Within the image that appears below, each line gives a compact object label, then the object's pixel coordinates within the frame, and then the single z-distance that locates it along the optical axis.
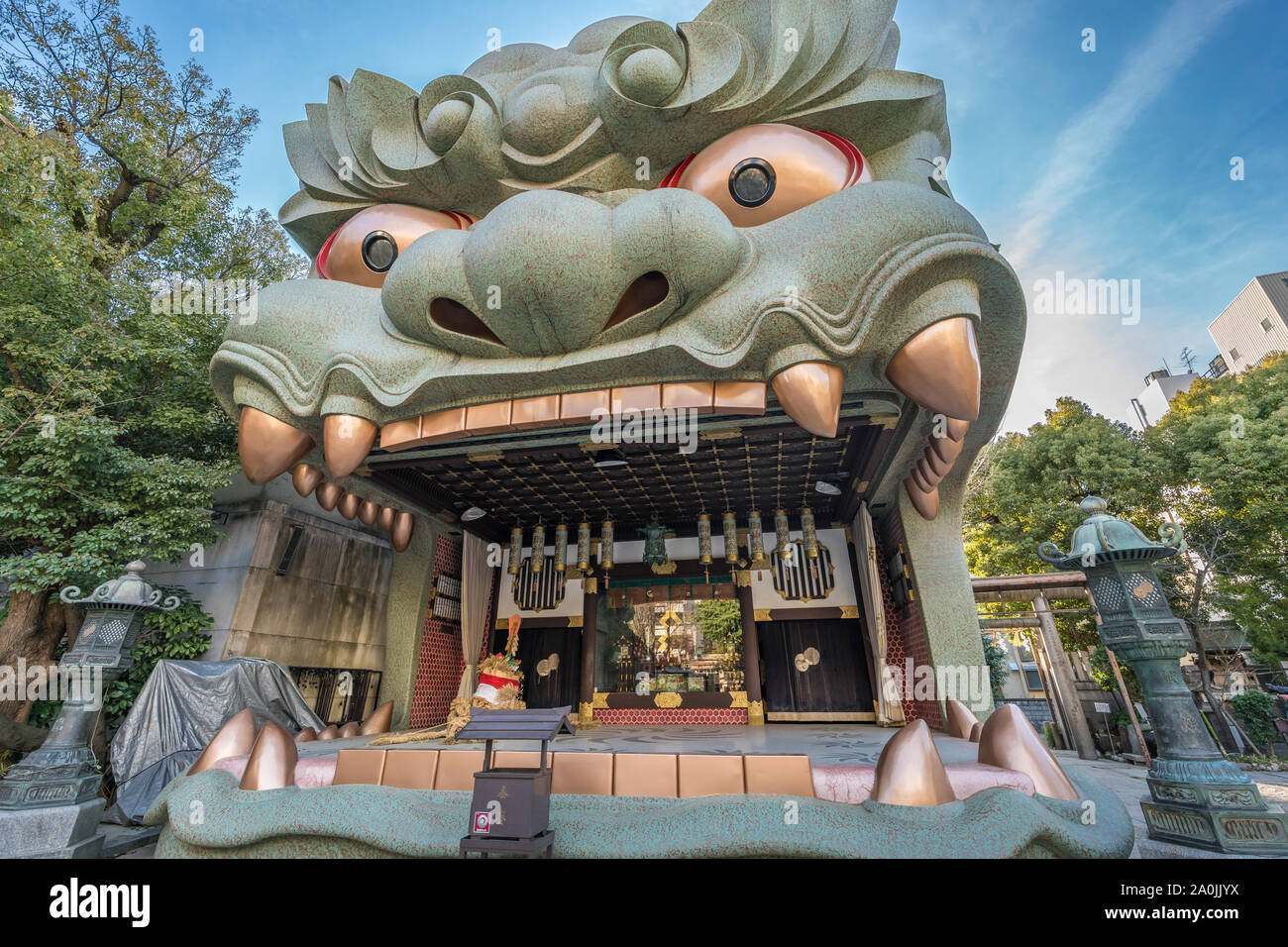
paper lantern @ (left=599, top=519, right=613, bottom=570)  9.90
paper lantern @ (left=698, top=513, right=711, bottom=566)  9.42
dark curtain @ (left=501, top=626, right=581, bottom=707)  10.47
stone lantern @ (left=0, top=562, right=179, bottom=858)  4.95
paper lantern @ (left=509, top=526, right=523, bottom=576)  10.88
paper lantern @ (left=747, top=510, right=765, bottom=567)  9.38
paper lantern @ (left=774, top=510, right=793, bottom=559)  8.89
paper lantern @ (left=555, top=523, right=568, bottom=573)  9.96
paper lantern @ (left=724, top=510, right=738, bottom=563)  9.35
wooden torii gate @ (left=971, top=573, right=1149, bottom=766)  10.80
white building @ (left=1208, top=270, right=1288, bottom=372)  28.22
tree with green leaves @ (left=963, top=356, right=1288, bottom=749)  13.89
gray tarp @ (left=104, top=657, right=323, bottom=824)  6.33
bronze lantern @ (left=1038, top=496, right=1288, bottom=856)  4.00
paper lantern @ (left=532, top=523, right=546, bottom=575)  10.18
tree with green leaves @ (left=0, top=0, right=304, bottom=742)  7.34
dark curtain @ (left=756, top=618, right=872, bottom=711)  9.30
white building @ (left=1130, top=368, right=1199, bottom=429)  31.97
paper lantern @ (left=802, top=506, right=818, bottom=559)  8.94
